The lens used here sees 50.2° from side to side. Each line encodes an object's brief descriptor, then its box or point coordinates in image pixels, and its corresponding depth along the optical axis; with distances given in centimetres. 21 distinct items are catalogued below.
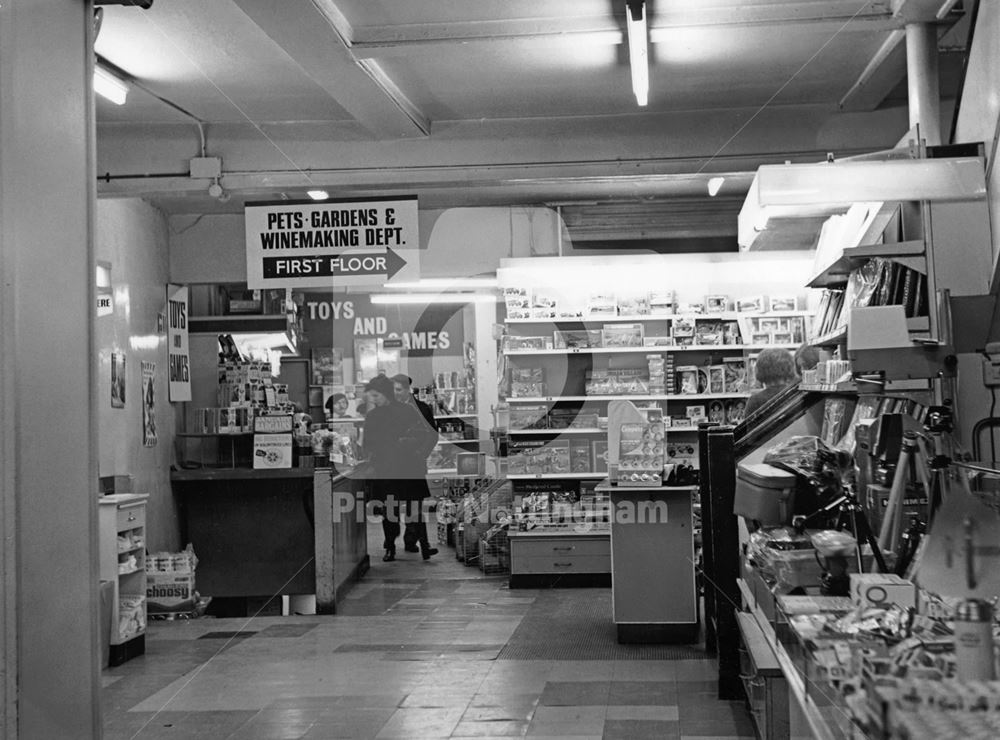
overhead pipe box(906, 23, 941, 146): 618
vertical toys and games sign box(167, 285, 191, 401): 1013
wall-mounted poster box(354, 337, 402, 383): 1312
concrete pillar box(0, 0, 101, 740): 298
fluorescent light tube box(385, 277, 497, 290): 1069
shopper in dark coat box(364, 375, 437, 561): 1122
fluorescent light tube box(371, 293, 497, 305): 1247
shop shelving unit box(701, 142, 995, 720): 368
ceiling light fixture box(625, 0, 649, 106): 570
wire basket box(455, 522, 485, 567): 1083
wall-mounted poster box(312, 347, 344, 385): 1399
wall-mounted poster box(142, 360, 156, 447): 935
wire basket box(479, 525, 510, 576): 1027
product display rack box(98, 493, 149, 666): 694
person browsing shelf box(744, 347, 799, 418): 763
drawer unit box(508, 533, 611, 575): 945
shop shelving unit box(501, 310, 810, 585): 948
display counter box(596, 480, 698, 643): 694
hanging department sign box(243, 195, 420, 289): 737
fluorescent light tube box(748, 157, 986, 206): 436
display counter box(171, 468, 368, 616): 962
